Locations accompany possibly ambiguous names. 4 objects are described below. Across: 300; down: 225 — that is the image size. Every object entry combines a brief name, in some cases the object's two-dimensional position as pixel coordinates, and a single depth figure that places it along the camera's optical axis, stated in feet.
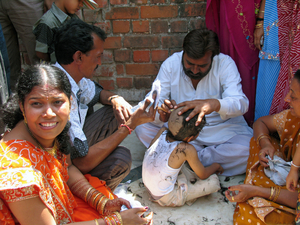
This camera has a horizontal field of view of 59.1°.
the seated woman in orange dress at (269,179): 5.98
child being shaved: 6.97
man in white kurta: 8.50
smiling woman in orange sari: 4.11
